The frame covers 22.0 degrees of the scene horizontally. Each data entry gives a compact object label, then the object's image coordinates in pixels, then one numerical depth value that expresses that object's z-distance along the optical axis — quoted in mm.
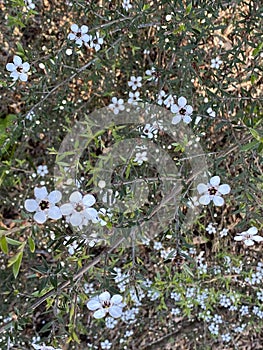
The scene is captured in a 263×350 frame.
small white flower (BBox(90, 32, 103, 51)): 381
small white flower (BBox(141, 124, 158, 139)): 395
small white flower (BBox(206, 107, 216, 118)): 369
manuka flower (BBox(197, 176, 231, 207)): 317
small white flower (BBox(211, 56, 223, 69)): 426
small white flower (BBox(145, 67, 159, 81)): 427
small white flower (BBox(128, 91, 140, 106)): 441
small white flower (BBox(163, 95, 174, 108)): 403
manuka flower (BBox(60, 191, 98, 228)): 296
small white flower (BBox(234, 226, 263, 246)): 330
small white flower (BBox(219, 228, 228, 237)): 511
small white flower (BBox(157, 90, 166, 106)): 396
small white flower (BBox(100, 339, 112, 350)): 526
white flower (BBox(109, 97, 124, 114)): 447
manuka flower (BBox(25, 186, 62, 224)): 291
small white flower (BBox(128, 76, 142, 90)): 453
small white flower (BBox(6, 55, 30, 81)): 365
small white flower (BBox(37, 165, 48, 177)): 483
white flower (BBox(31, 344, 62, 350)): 311
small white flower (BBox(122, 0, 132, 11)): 400
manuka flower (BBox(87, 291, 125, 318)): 304
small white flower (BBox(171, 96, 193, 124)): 353
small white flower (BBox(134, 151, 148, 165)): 406
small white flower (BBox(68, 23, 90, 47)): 373
